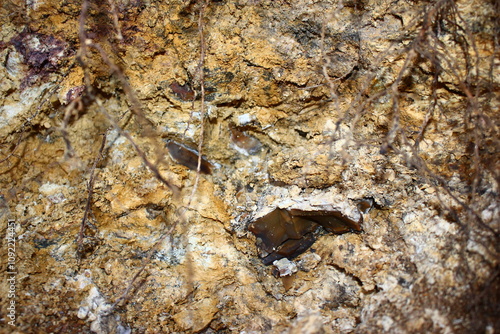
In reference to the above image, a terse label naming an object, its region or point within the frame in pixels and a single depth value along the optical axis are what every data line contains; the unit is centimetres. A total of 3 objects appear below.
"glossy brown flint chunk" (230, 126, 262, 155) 38
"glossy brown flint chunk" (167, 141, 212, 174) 38
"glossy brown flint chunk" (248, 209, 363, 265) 35
